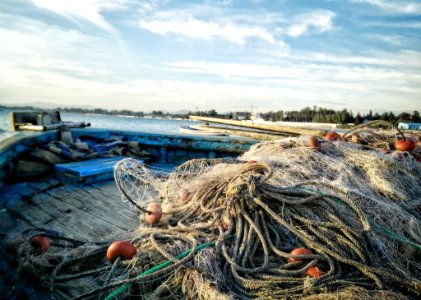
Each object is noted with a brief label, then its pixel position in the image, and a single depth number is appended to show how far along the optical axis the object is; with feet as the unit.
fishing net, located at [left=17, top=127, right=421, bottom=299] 5.81
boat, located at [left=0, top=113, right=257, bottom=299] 6.75
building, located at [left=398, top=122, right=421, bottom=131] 79.50
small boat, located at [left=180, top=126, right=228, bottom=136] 27.84
